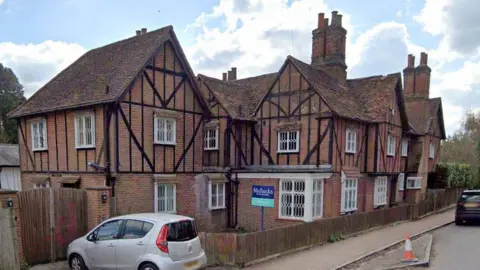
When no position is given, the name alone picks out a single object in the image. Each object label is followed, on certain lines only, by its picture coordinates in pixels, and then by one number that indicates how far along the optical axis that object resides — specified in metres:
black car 17.20
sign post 11.98
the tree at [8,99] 43.83
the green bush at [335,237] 13.16
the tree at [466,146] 34.66
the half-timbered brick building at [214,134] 13.60
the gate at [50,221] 9.69
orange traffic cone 10.44
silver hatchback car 7.84
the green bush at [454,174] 27.95
